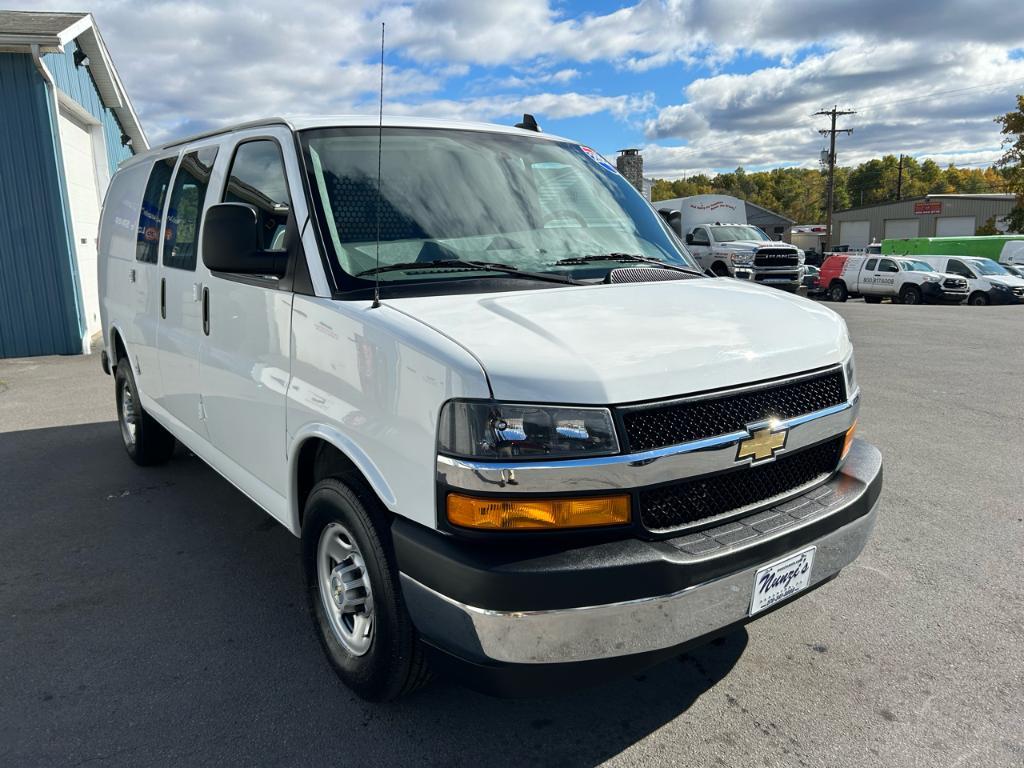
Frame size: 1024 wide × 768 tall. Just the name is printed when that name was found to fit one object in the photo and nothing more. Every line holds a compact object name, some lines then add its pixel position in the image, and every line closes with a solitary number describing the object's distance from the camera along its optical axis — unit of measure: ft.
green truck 128.06
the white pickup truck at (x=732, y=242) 71.82
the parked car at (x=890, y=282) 88.02
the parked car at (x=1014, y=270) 96.29
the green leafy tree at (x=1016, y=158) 154.71
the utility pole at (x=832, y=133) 176.76
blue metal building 34.94
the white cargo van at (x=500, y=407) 7.07
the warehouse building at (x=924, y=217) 214.07
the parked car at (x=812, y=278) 104.37
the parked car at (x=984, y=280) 87.76
